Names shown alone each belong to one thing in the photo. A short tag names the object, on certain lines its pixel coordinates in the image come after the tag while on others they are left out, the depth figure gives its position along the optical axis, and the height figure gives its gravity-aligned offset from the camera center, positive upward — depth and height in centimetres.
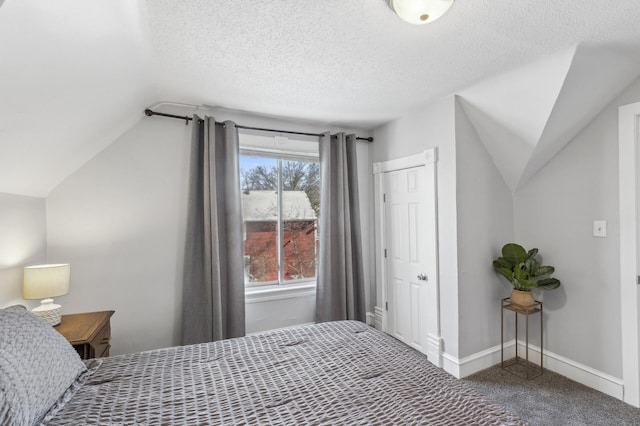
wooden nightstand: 176 -71
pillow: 93 -54
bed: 104 -74
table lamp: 184 -44
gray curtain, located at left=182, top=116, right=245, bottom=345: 260 -24
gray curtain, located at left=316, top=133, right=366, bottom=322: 315 -34
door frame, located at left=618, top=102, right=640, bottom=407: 204 -29
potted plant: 242 -53
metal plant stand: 248 -135
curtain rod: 256 +85
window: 309 -2
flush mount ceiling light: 131 +90
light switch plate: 222 -16
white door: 286 -46
